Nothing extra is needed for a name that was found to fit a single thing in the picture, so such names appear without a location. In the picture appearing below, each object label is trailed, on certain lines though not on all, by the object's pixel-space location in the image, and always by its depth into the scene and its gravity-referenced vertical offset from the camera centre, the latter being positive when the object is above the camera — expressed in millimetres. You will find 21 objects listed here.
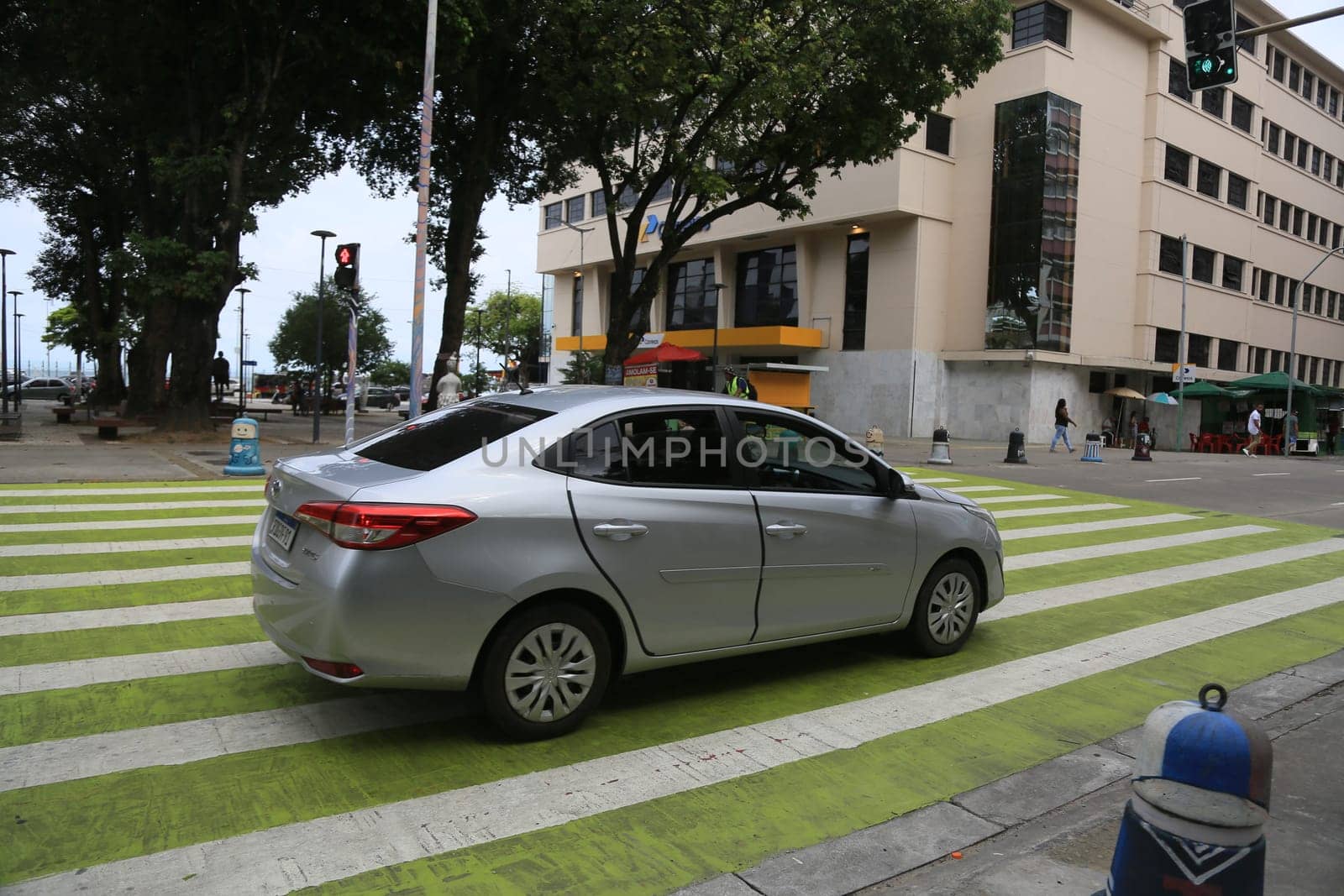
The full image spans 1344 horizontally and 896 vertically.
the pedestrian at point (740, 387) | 21219 +362
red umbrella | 29177 +1531
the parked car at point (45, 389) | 56562 -624
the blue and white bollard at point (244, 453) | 13668 -1000
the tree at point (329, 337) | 51469 +3170
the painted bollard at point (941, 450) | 21469 -933
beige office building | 37438 +7315
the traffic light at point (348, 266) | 13820 +1835
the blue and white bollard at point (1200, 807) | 2316 -980
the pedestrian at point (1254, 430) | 34750 -348
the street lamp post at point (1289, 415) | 35625 +285
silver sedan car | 3754 -673
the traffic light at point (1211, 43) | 11922 +4899
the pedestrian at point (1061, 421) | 29688 -205
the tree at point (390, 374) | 82938 +1499
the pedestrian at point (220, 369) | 34156 +595
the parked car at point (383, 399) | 60562 -593
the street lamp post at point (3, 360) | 27188 +611
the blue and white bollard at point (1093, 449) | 25250 -928
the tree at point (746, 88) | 18500 +6617
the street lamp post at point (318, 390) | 19392 -63
